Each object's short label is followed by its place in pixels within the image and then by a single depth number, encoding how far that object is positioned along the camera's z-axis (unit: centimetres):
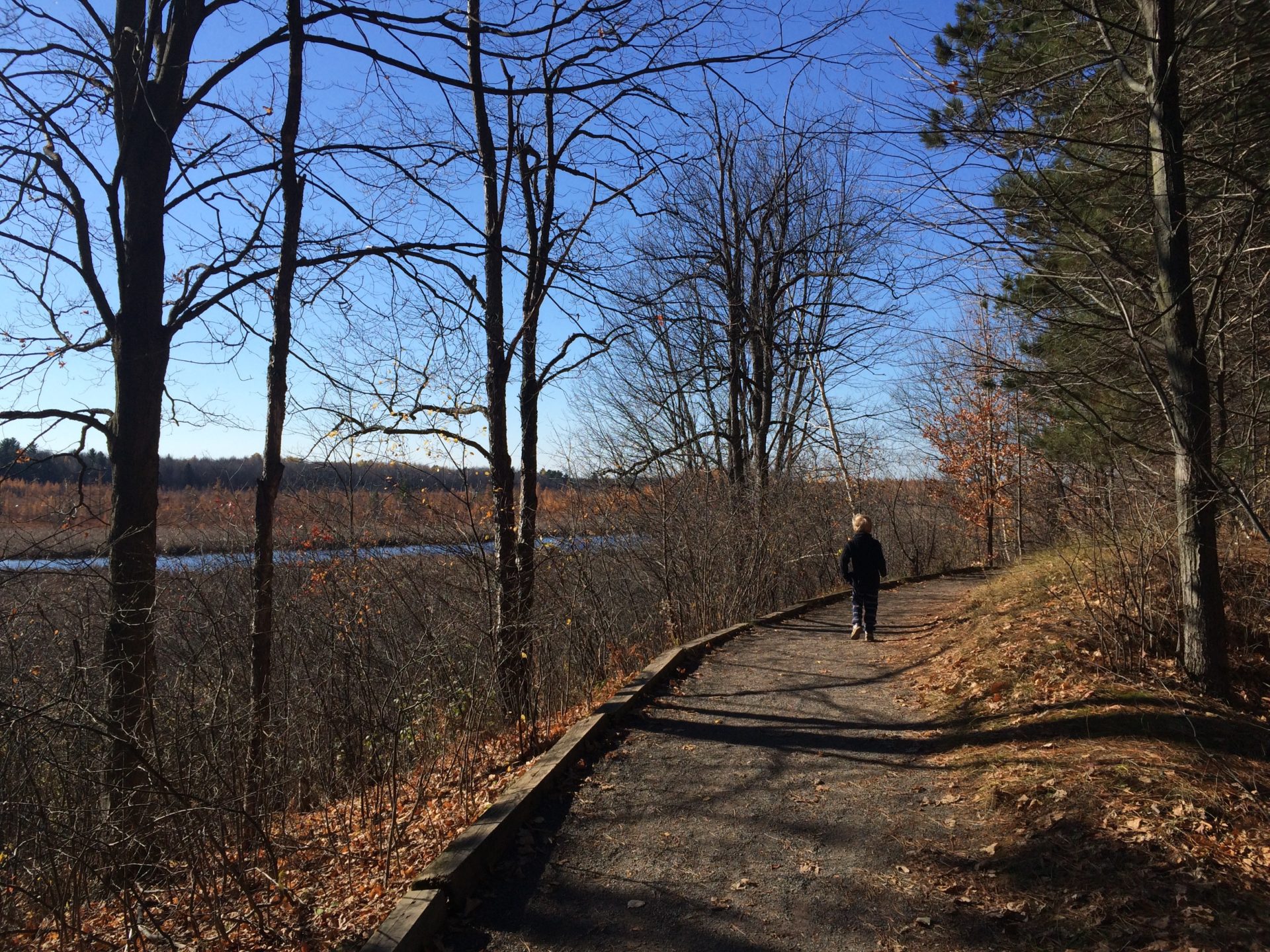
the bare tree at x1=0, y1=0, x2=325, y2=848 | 653
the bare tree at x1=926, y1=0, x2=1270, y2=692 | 597
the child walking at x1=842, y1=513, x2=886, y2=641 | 1096
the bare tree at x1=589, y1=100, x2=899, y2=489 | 1759
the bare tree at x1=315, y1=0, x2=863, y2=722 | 761
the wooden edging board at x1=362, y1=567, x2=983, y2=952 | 370
